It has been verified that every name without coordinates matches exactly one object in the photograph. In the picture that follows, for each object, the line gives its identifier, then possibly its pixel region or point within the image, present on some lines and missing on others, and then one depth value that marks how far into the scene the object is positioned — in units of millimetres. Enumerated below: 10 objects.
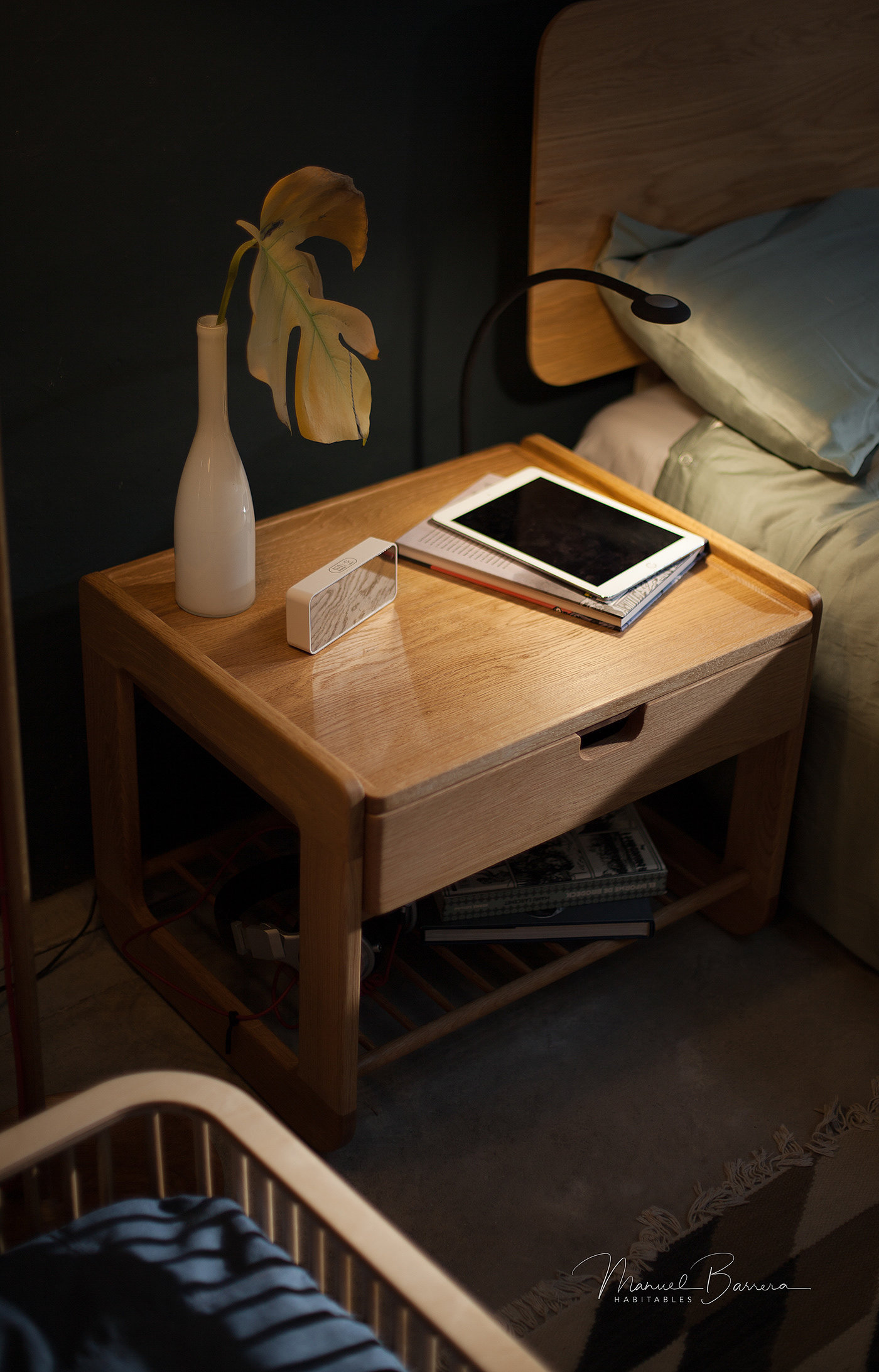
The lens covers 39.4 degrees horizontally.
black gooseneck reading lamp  1344
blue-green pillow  1544
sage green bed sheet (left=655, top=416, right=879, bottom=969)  1445
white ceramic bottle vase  1176
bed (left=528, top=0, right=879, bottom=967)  1485
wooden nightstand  1125
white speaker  1219
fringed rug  1135
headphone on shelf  1389
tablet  1359
